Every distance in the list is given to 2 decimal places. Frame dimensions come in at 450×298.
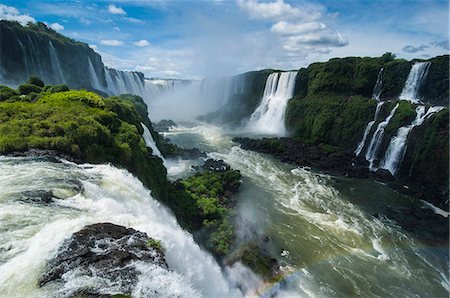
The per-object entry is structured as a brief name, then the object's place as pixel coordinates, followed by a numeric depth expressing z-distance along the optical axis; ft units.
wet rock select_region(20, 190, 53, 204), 25.48
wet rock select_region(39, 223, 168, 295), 18.22
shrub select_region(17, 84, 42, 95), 77.20
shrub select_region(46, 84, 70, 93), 75.66
